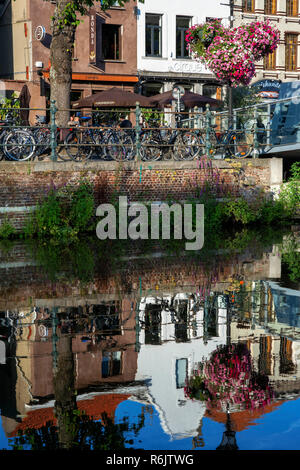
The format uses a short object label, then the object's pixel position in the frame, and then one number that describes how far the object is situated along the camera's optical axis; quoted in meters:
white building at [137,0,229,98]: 32.91
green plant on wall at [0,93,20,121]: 23.01
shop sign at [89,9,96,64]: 31.13
